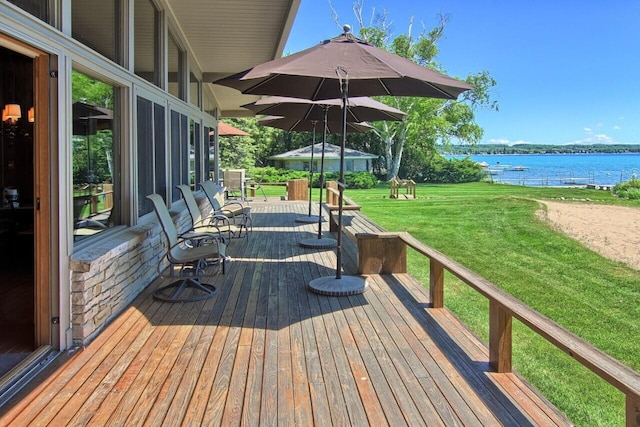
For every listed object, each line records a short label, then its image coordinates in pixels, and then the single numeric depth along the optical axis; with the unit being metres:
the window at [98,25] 3.51
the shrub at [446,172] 33.50
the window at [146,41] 5.18
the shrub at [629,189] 22.95
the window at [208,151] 10.75
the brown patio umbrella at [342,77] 3.99
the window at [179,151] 6.79
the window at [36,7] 2.75
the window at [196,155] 8.81
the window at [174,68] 6.73
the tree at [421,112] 29.50
